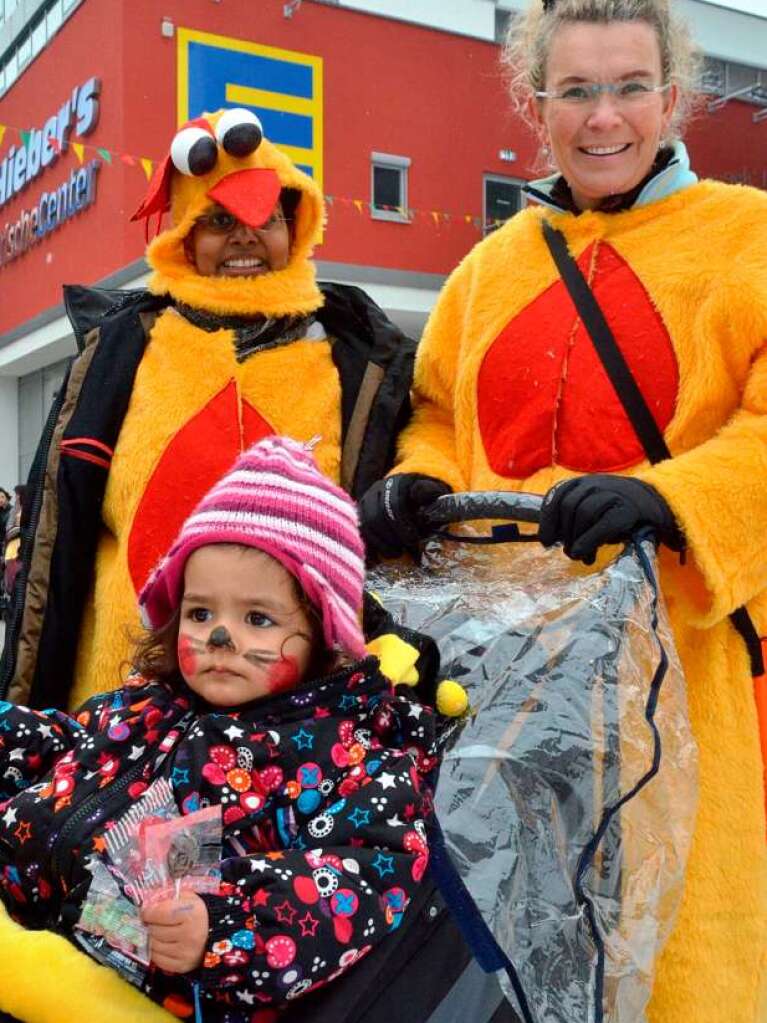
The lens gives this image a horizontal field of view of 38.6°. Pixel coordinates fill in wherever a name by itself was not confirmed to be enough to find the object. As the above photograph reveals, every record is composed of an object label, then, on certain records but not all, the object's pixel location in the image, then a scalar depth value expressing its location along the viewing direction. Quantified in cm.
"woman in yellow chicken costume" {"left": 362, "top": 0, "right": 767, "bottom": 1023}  156
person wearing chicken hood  219
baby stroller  117
